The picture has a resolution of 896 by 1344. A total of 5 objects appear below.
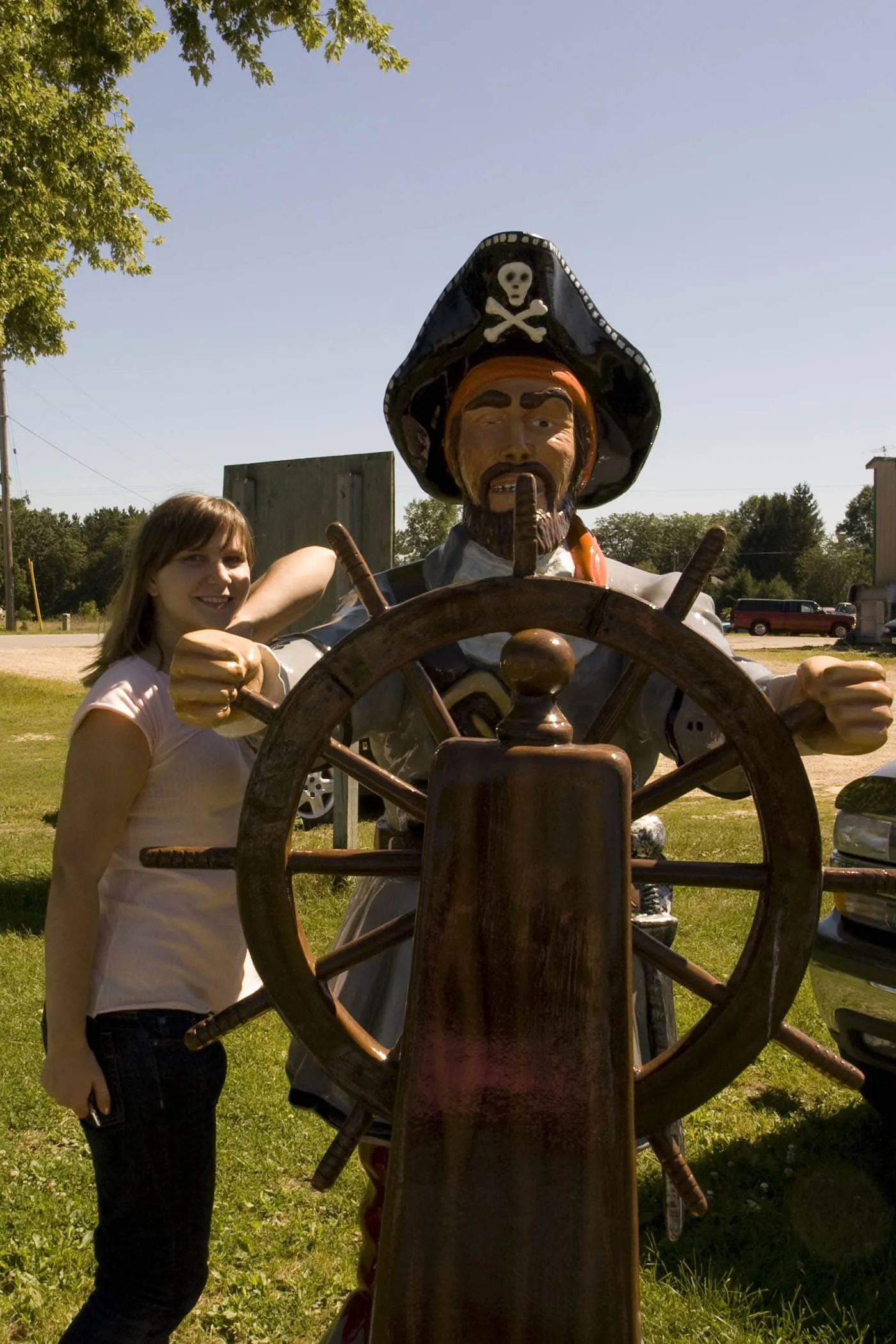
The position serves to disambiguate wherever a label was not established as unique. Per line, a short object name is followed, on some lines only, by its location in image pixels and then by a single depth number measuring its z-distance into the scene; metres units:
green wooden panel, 5.84
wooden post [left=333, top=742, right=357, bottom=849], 6.00
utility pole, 33.66
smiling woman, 1.84
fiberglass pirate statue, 1.78
